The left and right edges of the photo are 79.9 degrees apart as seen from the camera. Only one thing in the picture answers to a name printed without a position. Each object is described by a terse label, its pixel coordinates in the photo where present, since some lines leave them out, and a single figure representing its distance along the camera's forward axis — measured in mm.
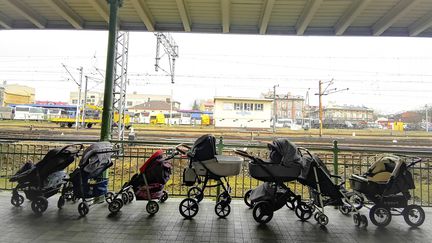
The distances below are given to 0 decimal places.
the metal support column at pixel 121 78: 9516
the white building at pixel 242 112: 24016
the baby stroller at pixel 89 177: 3691
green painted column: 4379
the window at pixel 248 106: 24388
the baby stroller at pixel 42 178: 3746
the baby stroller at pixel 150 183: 3781
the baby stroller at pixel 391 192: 3469
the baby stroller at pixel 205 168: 3625
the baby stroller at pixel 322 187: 3525
